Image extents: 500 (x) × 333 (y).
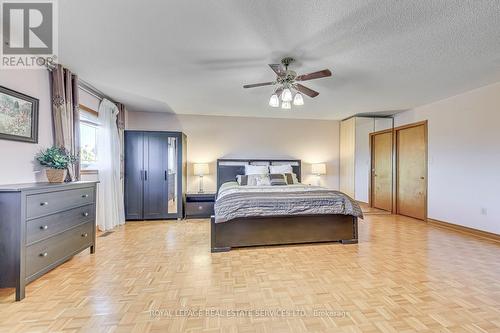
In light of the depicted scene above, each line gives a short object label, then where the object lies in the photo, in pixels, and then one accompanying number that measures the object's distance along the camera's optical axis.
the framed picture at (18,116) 2.27
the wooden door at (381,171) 5.66
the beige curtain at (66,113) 2.92
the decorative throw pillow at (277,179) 4.87
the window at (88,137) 3.87
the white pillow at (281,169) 5.42
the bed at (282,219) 3.10
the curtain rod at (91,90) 3.59
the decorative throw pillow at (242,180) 5.01
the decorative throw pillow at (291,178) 5.11
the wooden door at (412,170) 4.85
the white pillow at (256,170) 5.29
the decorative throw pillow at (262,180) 4.90
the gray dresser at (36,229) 1.93
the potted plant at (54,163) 2.61
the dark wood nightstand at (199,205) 5.05
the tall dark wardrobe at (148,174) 4.82
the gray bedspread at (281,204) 3.08
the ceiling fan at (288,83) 2.60
